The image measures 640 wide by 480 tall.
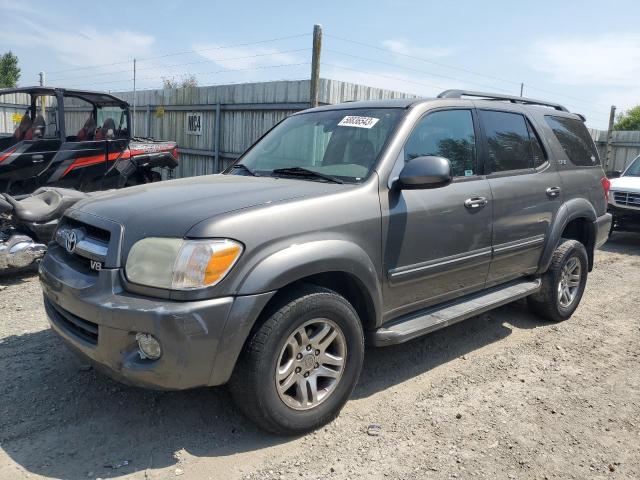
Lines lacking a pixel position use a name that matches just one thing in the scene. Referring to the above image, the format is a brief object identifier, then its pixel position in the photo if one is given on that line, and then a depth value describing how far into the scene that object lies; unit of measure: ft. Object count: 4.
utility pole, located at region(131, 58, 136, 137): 46.29
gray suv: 8.75
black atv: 25.16
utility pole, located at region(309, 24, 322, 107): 27.22
